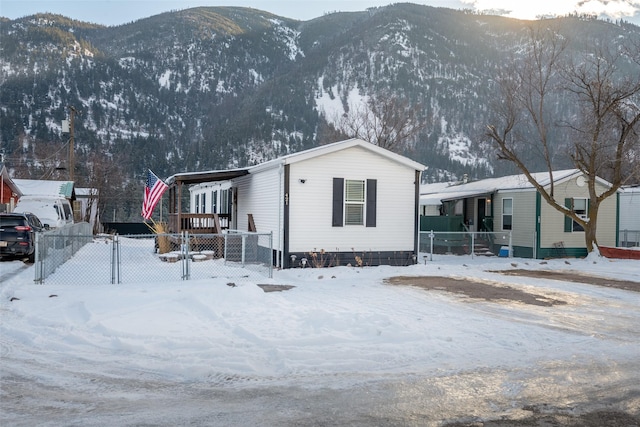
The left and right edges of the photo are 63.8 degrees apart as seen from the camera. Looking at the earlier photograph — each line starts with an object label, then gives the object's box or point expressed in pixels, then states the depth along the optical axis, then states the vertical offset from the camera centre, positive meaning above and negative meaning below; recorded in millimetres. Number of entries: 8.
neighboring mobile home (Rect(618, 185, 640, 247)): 25688 +581
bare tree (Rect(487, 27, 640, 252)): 18844 +4924
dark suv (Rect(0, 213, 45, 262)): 15523 -611
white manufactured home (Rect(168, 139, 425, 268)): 15617 +504
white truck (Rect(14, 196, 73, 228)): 21359 +338
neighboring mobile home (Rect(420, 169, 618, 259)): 21344 +262
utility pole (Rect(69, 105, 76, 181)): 32219 +4192
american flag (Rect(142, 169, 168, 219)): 17094 +820
